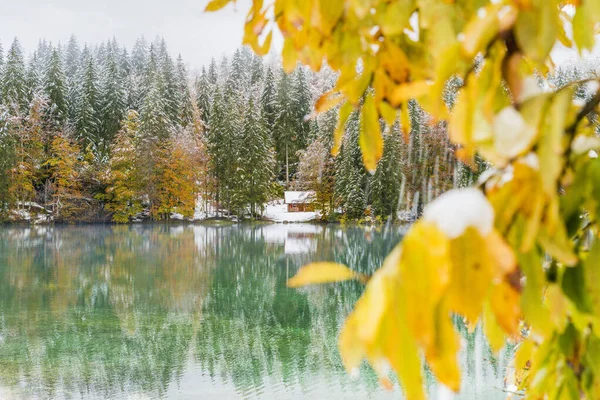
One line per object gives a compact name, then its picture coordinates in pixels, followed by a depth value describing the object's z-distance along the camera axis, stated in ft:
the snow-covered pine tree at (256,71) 205.87
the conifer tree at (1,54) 153.30
